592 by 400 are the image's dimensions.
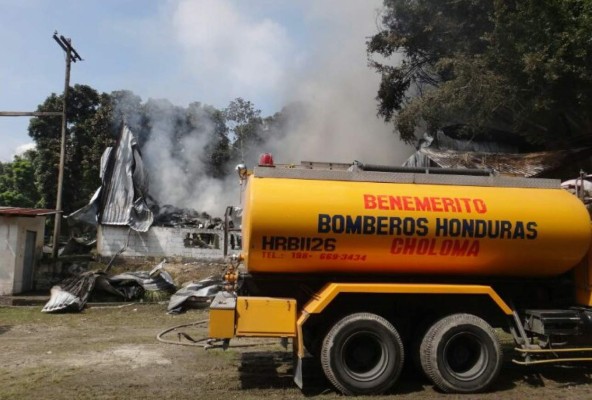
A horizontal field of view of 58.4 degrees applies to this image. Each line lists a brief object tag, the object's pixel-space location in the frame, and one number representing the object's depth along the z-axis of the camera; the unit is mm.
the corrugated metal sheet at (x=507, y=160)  16562
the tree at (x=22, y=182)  37156
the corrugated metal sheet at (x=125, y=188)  19641
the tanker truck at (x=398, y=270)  6332
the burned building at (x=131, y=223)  19359
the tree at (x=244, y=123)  33656
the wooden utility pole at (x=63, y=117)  17969
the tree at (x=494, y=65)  14102
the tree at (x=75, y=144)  27484
